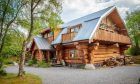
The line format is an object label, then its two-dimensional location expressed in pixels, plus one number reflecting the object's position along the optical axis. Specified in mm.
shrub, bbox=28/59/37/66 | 14517
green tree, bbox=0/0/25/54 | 6988
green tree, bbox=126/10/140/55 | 21782
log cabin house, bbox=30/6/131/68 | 10664
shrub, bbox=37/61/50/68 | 12600
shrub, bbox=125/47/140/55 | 19110
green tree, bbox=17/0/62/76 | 6761
